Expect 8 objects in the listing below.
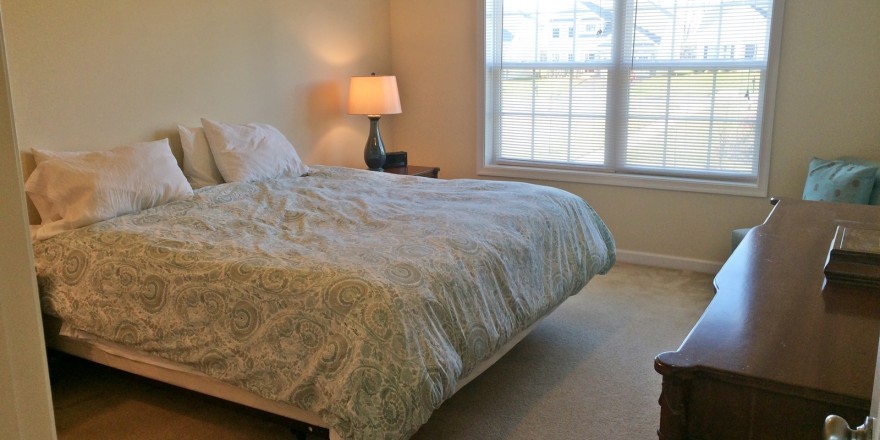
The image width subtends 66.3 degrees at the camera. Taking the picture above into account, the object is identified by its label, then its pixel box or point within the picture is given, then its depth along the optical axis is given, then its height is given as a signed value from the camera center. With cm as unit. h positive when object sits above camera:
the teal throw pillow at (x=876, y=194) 347 -56
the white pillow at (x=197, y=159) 359 -39
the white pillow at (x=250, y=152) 363 -37
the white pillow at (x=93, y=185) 282 -43
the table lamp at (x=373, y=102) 466 -12
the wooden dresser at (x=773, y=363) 115 -49
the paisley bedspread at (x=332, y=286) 199 -69
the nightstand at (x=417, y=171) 480 -61
